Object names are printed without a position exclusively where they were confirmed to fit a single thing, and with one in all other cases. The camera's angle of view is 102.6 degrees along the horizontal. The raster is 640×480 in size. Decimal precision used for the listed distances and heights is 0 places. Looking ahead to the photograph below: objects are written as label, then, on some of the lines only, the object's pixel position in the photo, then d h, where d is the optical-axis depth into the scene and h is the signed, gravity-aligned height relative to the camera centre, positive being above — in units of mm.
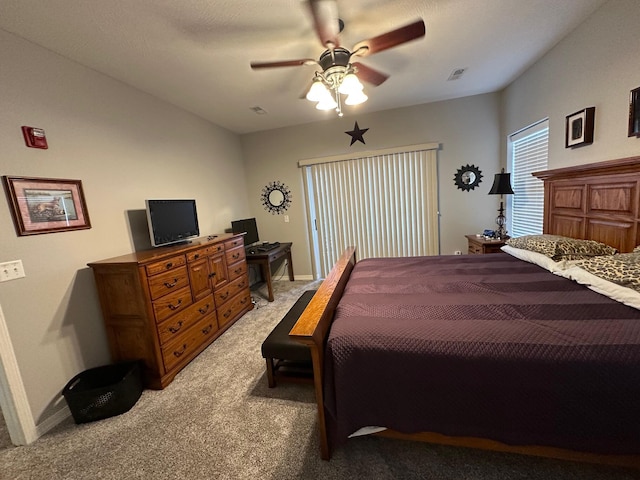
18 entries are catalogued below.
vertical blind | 4012 -47
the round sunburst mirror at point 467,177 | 3816 +221
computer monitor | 3939 -224
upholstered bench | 1891 -1076
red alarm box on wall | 1772 +684
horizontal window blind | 2910 +116
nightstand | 3097 -669
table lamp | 3150 +36
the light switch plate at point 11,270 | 1616 -211
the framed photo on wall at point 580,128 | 2154 +464
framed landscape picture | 1701 +208
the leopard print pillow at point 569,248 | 1944 -515
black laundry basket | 1779 -1185
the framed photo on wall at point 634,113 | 1763 +434
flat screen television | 2462 +5
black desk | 3631 -656
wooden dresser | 2008 -698
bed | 1038 -758
